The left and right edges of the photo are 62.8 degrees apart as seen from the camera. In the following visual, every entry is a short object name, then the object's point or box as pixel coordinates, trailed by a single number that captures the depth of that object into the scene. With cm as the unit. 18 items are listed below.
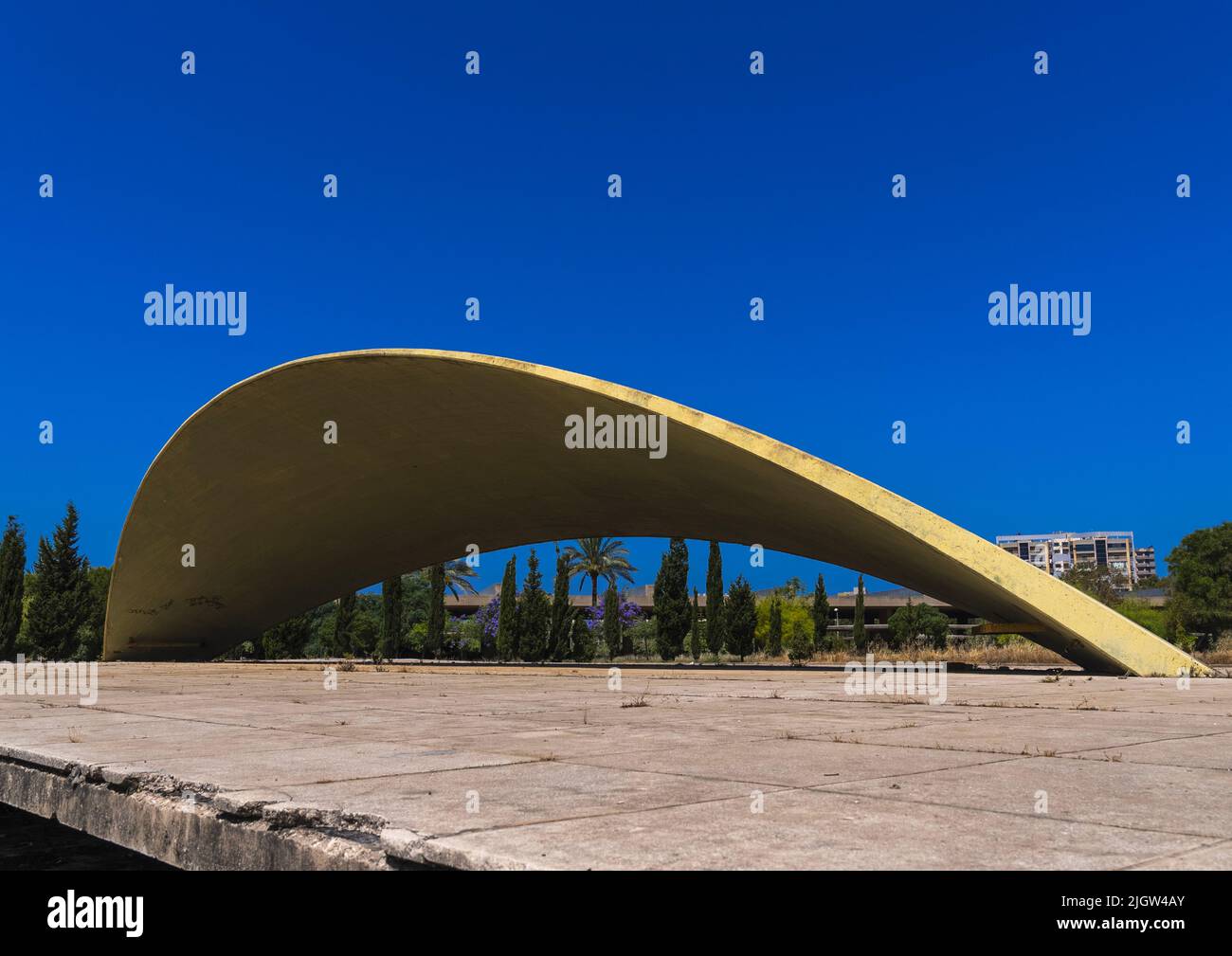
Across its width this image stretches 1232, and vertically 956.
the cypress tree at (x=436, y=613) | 4222
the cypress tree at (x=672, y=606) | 4606
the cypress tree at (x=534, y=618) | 4081
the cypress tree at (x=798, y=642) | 2766
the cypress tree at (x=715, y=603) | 4725
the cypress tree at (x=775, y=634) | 4462
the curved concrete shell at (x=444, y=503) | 1372
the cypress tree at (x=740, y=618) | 4600
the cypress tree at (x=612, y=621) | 4781
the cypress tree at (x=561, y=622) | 4166
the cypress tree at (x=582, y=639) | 4134
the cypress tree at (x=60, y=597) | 3962
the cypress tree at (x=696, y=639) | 4531
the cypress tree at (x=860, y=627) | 4728
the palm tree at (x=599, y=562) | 5575
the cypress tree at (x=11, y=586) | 4016
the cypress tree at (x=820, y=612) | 4831
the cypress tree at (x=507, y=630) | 4159
